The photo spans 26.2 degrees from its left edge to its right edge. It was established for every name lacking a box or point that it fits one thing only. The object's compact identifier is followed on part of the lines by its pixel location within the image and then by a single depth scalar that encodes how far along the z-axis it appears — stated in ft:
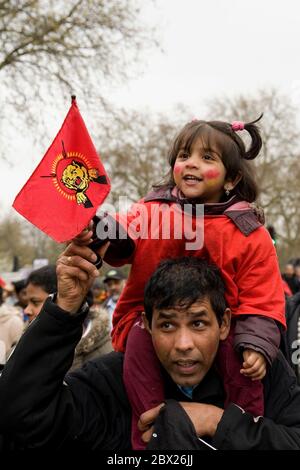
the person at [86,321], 12.58
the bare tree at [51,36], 40.11
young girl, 7.34
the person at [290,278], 35.20
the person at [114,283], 29.26
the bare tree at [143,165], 96.17
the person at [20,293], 26.87
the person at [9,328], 17.81
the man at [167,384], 6.77
